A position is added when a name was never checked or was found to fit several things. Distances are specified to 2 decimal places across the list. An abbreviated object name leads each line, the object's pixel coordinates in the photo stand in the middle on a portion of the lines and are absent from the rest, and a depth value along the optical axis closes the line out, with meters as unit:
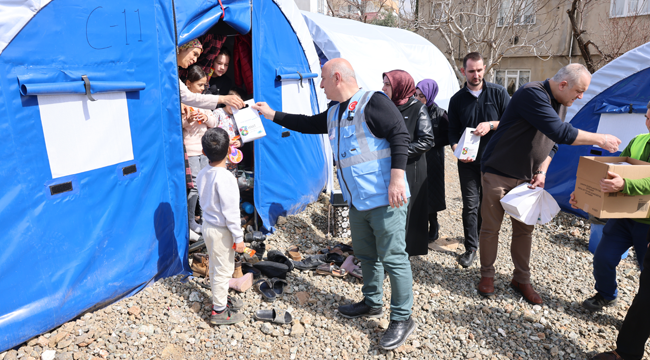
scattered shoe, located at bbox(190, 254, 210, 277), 3.56
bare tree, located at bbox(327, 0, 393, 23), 18.28
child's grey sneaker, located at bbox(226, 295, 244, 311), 3.12
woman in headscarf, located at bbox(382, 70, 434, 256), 3.49
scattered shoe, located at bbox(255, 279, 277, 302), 3.34
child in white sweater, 2.85
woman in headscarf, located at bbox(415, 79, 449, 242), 4.20
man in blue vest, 2.60
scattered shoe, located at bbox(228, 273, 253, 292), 3.42
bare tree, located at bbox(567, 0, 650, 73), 10.62
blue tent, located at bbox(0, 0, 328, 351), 2.46
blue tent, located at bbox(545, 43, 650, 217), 4.73
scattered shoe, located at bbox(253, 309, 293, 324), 3.07
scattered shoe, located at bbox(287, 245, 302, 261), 4.09
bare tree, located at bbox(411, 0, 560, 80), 12.78
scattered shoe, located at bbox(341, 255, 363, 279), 3.74
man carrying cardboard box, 2.50
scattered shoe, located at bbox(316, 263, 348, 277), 3.78
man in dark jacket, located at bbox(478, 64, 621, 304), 2.87
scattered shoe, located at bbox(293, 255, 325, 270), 3.85
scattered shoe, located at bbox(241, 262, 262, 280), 3.65
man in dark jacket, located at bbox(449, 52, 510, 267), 3.95
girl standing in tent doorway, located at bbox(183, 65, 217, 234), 3.97
